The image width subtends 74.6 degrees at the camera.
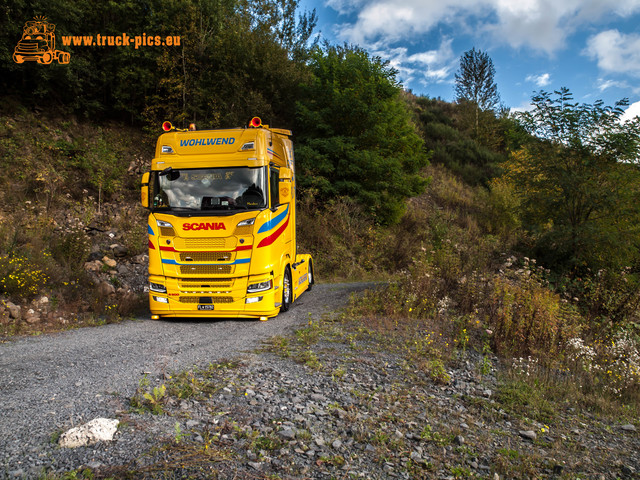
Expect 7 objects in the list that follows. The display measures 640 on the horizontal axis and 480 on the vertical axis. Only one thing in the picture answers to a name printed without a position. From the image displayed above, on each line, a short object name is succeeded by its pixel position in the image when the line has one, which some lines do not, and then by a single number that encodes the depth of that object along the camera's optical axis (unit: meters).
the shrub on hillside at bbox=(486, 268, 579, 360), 6.78
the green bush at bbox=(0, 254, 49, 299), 8.47
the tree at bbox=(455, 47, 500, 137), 43.66
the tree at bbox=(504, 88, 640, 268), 12.16
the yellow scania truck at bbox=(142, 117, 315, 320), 8.09
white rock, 3.26
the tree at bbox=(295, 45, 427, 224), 20.31
